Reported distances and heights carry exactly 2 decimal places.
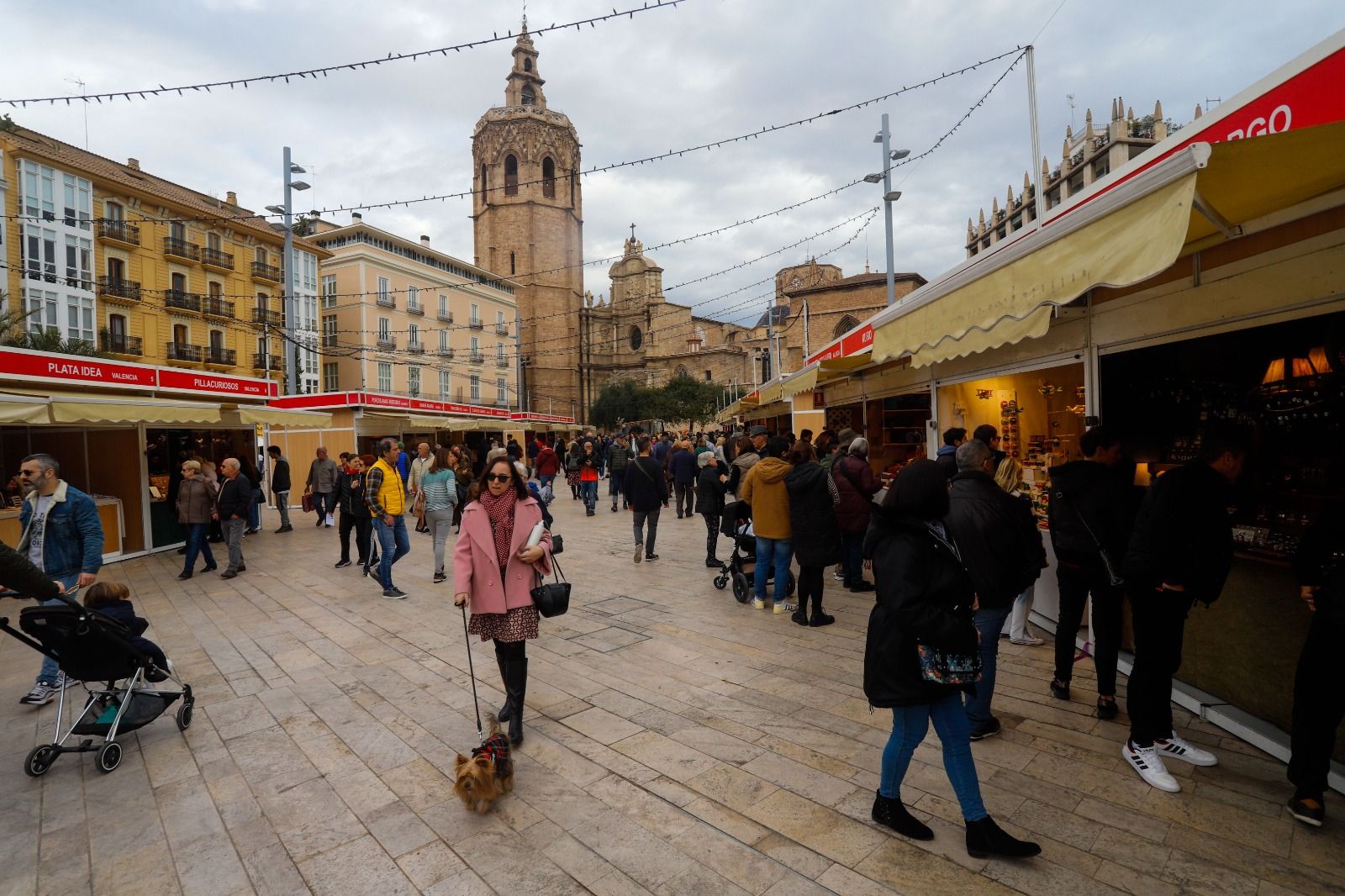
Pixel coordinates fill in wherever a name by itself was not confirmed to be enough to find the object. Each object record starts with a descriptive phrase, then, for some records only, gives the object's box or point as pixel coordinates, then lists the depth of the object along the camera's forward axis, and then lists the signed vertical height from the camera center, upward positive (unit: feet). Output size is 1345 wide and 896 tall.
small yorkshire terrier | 9.06 -4.79
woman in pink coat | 10.96 -2.18
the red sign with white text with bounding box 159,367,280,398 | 40.65 +4.43
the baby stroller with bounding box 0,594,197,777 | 10.70 -3.92
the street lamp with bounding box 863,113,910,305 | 42.34 +17.20
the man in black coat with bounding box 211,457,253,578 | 26.45 -2.50
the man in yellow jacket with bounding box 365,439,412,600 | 22.40 -1.99
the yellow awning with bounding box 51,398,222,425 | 24.61 +1.57
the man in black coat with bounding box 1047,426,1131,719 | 11.13 -1.81
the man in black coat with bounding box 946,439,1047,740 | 10.14 -1.79
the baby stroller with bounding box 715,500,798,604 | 20.34 -4.02
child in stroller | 12.03 -3.16
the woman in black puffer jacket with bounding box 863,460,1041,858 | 7.57 -2.28
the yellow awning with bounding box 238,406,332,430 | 35.60 +1.72
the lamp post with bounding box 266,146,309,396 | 52.16 +16.30
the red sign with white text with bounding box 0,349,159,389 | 30.27 +4.19
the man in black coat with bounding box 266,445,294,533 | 39.93 -2.45
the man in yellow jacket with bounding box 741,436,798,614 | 18.49 -2.13
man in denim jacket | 13.52 -1.74
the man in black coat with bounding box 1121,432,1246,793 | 9.11 -2.02
